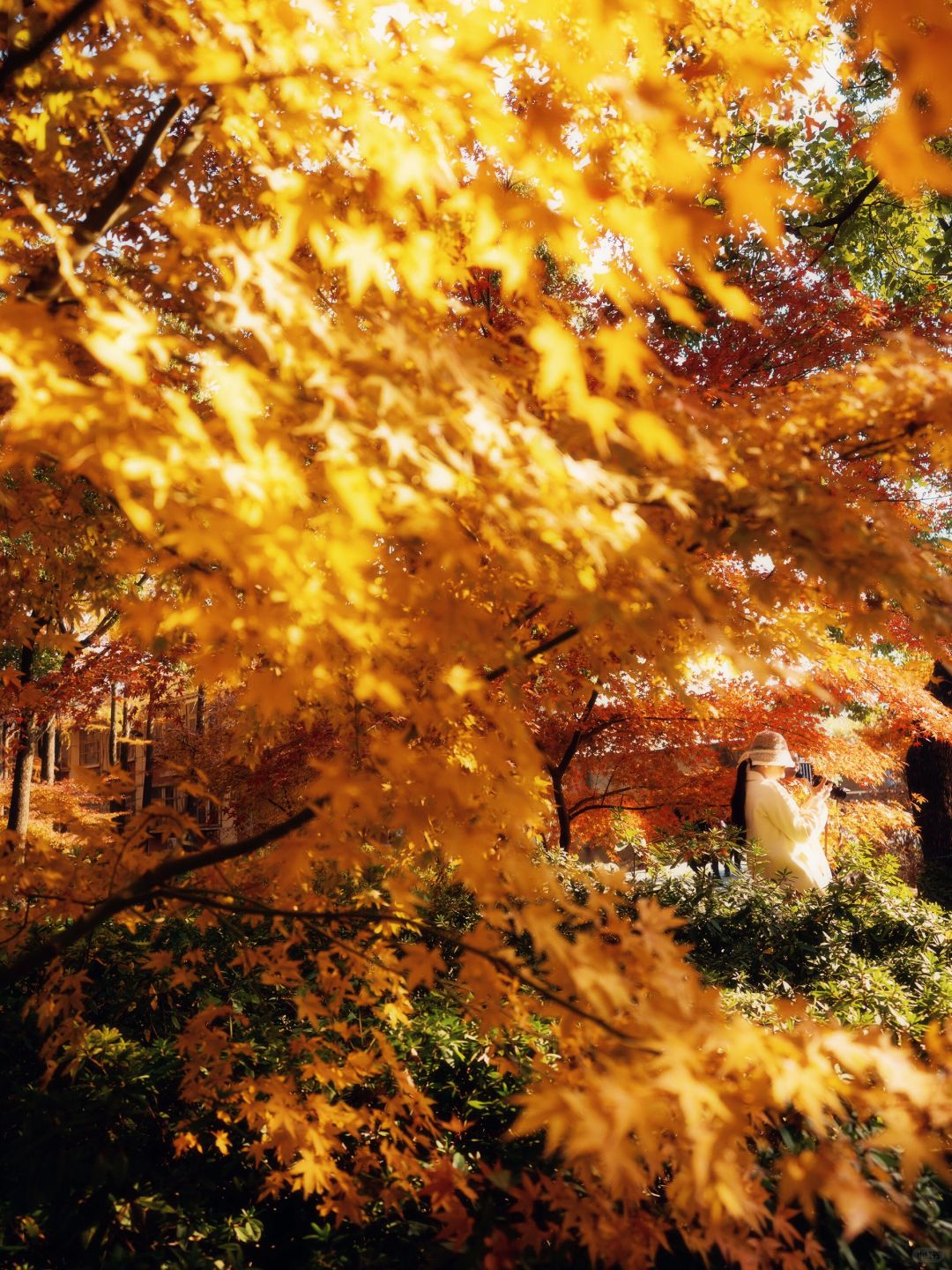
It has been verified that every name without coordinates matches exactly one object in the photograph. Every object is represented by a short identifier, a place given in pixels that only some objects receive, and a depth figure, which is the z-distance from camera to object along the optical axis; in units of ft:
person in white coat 19.57
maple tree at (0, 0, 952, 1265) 4.43
